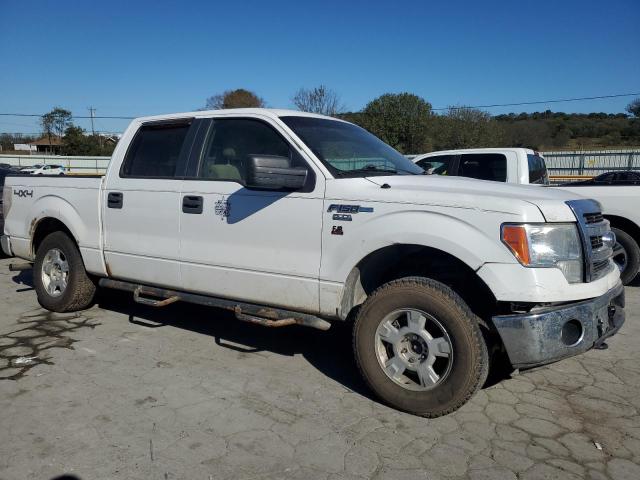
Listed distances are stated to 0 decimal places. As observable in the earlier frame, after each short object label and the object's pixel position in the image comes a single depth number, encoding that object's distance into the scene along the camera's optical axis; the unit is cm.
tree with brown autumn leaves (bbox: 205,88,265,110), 5641
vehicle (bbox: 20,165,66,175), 3839
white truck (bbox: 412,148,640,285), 691
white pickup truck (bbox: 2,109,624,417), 316
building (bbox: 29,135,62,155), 7526
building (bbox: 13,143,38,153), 7794
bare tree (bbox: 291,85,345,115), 4372
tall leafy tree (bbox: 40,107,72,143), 7150
